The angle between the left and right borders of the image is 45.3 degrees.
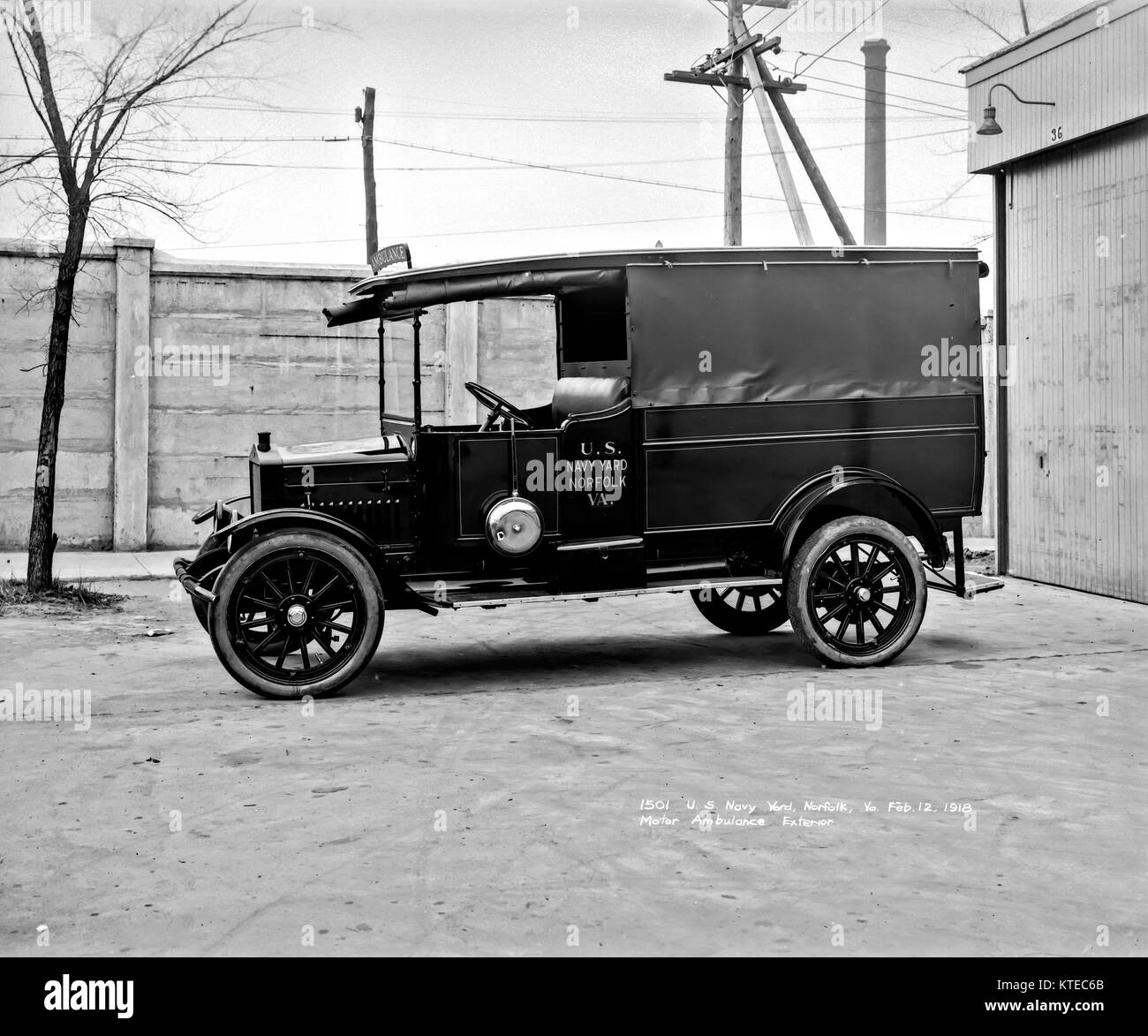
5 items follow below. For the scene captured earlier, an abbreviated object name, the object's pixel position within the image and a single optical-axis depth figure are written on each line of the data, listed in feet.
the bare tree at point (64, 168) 37.86
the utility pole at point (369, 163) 103.04
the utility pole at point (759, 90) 66.08
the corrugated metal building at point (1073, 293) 35.60
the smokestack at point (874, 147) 106.42
